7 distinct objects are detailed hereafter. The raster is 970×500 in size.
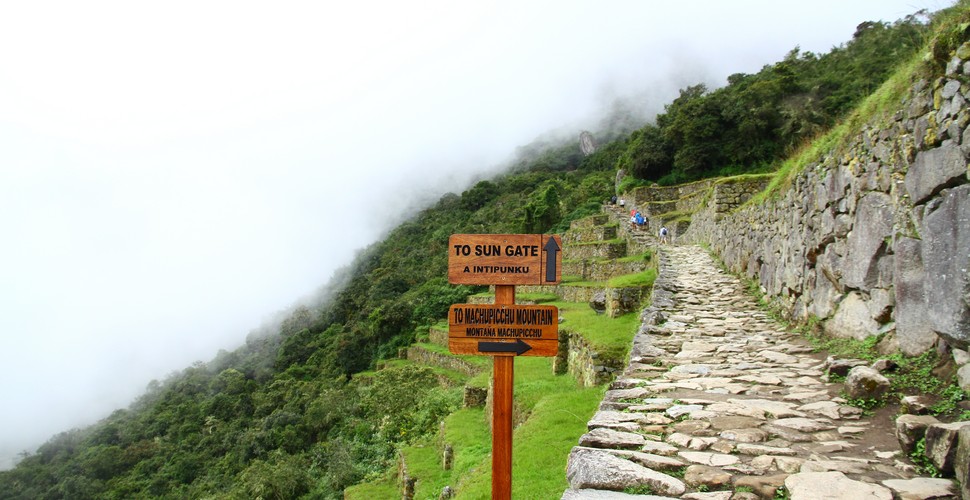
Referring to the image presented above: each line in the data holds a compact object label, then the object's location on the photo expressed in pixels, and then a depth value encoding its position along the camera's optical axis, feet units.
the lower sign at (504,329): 10.87
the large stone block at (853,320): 14.16
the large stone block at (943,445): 7.57
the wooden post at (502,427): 10.43
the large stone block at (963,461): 6.88
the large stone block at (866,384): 11.06
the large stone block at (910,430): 8.57
